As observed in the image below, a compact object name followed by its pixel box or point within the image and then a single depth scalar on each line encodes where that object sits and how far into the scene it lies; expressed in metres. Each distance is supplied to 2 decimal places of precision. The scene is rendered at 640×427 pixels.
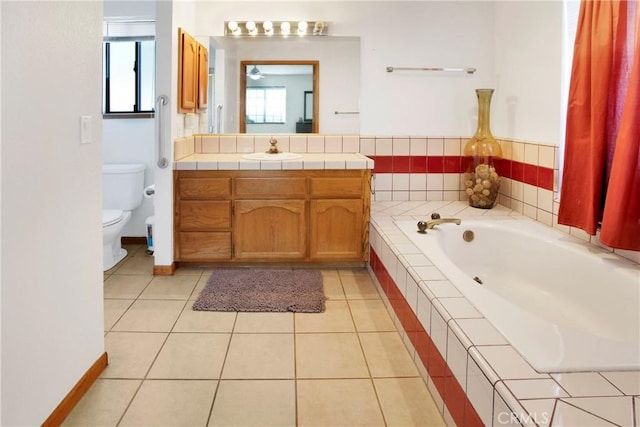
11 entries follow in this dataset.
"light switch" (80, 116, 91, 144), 1.89
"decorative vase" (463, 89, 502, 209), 3.76
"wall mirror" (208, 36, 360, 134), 4.04
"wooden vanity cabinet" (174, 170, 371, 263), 3.58
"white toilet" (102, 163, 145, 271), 4.02
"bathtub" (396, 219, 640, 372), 1.54
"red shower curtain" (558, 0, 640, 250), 2.25
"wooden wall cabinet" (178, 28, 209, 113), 3.48
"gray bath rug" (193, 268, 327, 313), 2.97
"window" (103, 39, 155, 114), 4.26
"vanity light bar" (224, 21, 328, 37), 3.96
